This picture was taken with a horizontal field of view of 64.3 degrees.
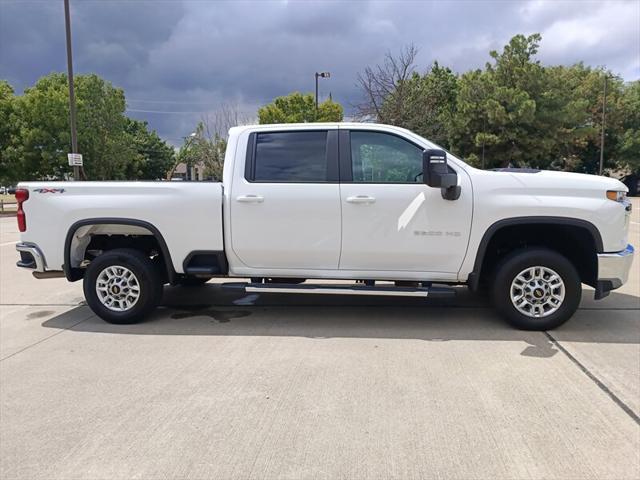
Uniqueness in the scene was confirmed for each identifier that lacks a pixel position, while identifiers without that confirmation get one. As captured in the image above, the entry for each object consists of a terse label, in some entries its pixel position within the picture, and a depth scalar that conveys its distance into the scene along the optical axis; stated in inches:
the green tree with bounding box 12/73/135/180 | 1095.6
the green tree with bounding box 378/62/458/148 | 754.2
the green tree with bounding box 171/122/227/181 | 1264.8
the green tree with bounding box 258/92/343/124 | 1595.1
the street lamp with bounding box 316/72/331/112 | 1308.9
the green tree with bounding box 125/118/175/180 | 2871.6
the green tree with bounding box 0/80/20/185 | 1101.7
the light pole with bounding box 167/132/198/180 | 1309.8
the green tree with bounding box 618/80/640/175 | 1636.3
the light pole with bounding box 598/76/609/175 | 1493.1
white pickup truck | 194.7
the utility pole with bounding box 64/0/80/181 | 730.2
